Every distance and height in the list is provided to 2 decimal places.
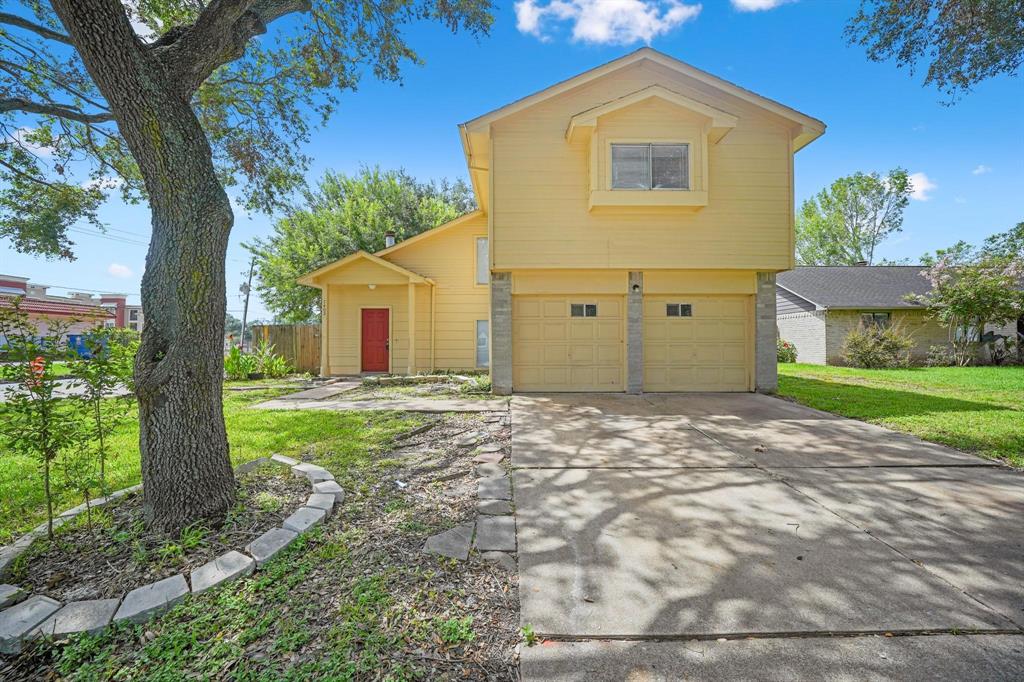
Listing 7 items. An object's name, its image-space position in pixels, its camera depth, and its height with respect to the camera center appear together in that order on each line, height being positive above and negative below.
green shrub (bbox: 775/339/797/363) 18.09 -0.44
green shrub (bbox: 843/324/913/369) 15.11 -0.24
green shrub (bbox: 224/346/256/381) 12.38 -0.60
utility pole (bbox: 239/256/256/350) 27.37 +3.74
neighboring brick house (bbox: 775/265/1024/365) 16.78 +1.33
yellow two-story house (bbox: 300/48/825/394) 8.49 +2.42
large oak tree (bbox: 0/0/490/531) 2.74 +0.83
